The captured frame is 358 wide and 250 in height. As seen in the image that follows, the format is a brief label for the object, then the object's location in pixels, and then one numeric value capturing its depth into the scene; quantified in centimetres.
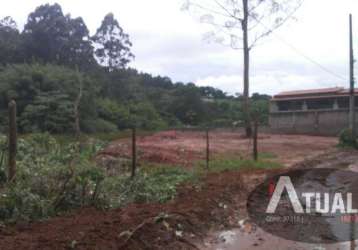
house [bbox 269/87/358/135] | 3073
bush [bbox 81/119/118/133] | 2739
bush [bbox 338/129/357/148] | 1970
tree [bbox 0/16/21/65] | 3609
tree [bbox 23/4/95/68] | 3831
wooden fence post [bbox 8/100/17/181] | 585
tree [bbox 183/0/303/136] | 2652
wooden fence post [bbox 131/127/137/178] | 790
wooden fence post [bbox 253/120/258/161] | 1132
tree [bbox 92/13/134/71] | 4366
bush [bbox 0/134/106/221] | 521
